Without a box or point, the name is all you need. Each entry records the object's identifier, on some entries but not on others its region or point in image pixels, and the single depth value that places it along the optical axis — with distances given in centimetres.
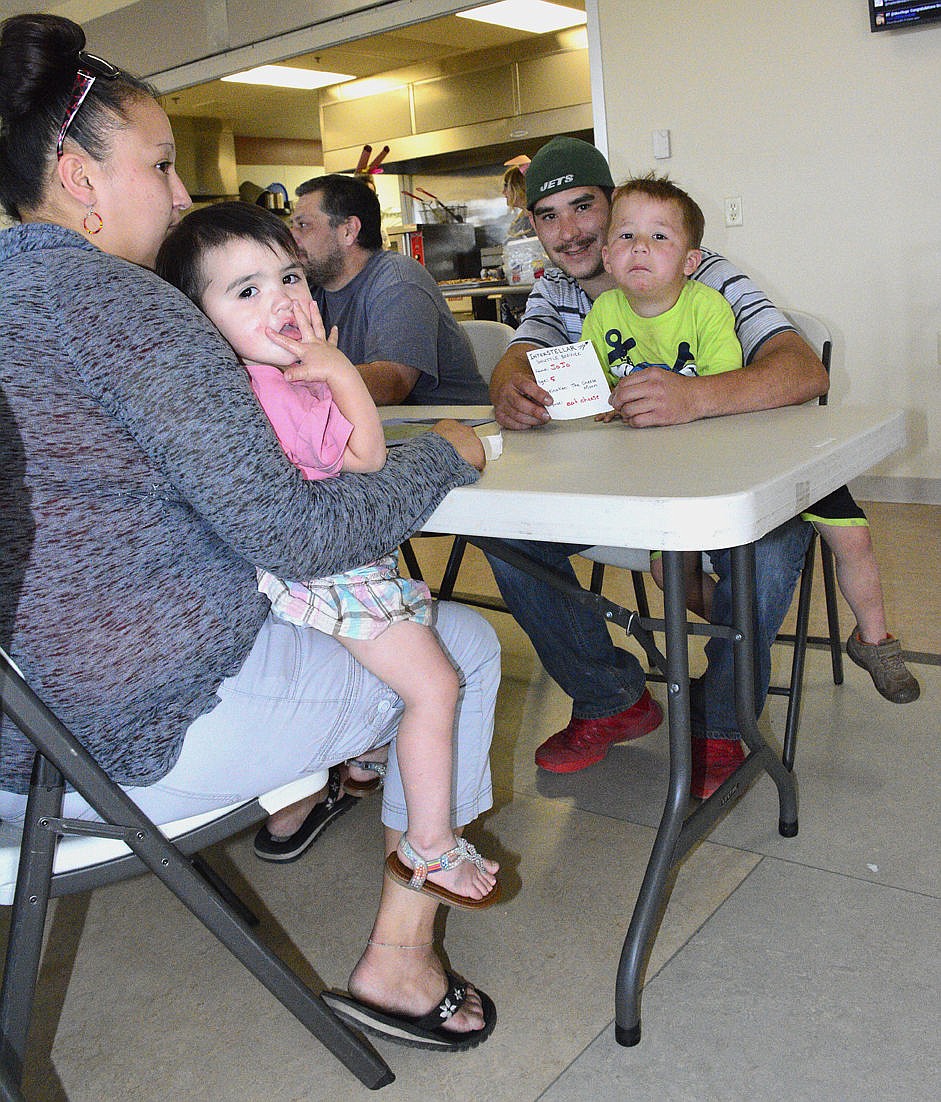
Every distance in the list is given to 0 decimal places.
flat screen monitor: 345
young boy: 172
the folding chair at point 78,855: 91
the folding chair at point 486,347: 255
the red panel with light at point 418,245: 671
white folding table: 99
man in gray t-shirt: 238
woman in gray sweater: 91
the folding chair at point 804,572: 178
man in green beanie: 155
